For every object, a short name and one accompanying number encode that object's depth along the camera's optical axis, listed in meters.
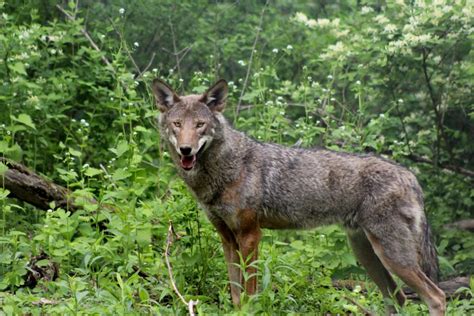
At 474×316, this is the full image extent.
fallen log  18.52
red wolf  15.78
